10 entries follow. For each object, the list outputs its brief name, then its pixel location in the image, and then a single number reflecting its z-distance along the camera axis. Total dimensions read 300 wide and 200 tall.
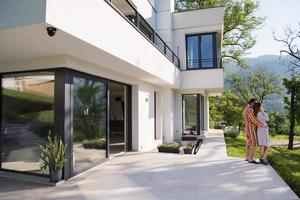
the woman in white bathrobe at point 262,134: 8.28
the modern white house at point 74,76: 4.42
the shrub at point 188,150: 10.60
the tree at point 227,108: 25.41
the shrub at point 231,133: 18.78
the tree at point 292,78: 16.73
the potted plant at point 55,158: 6.07
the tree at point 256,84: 32.28
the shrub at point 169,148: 10.75
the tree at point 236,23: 24.59
